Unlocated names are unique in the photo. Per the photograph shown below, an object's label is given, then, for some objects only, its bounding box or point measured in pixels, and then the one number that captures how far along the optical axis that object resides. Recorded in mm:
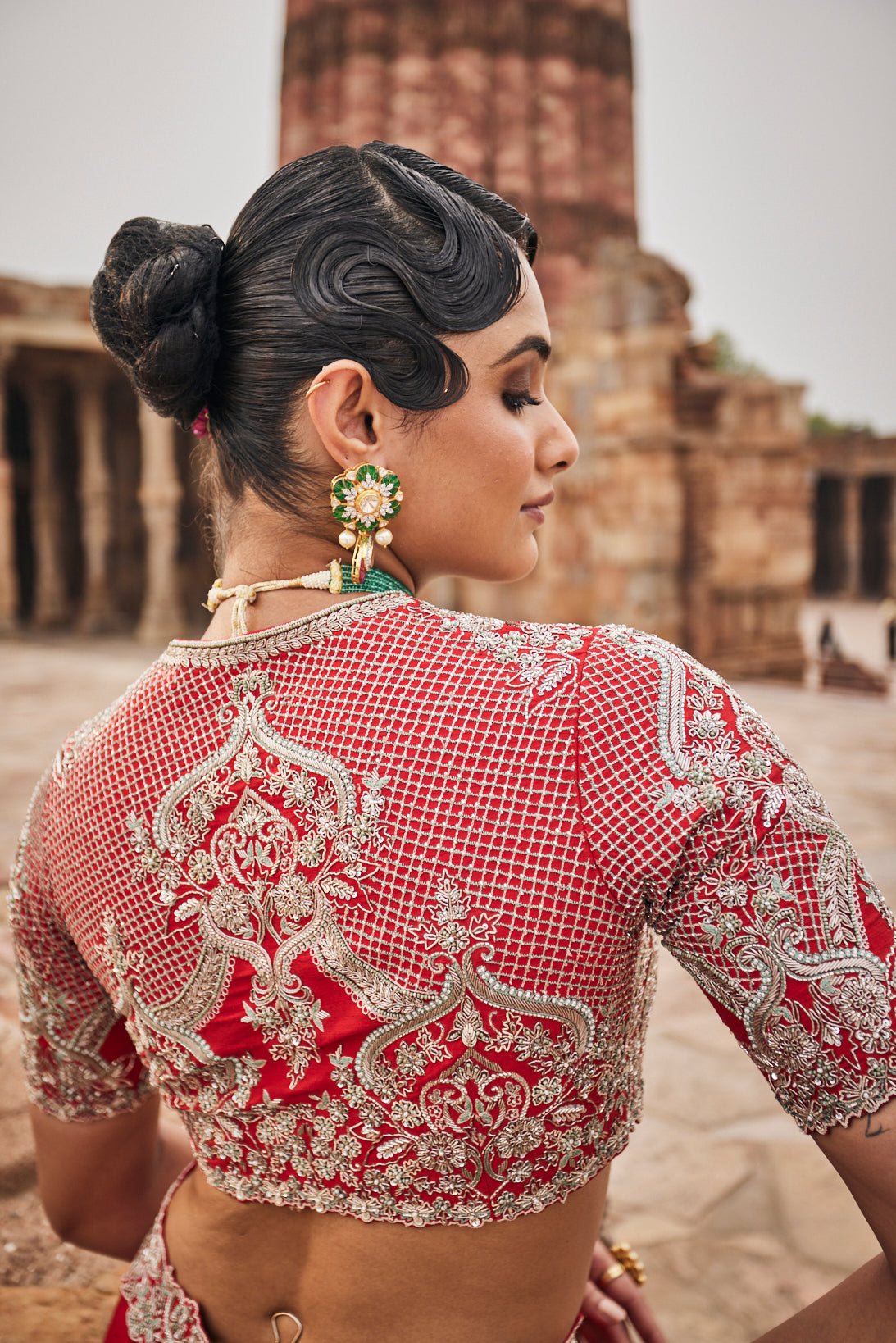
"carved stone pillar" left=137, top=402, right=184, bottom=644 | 17047
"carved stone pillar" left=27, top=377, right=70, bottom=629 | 19906
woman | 798
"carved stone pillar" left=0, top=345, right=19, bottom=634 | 16984
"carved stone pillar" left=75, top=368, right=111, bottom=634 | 18406
